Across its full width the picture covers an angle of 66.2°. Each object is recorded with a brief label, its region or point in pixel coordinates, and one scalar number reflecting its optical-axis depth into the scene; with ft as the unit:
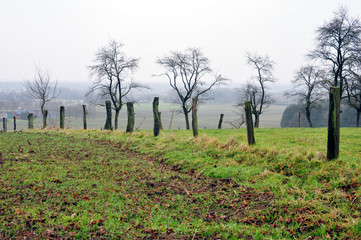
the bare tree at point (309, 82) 127.44
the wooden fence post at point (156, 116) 51.11
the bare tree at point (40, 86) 99.04
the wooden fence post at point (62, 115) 75.26
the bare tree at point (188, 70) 136.98
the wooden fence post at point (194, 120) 44.78
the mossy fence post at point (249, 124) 35.65
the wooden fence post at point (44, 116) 87.21
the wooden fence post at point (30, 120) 87.60
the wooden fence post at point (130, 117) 57.31
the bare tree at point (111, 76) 113.70
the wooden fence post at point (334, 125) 26.32
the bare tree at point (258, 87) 132.46
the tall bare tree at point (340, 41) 97.35
